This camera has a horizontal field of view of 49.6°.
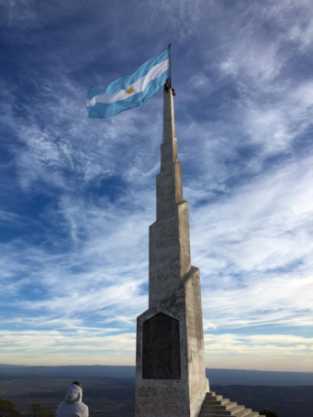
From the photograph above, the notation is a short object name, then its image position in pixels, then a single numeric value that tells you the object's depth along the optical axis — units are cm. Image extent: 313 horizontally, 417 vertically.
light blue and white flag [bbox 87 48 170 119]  1928
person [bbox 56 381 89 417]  565
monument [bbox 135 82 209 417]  1383
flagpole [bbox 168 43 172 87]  2141
